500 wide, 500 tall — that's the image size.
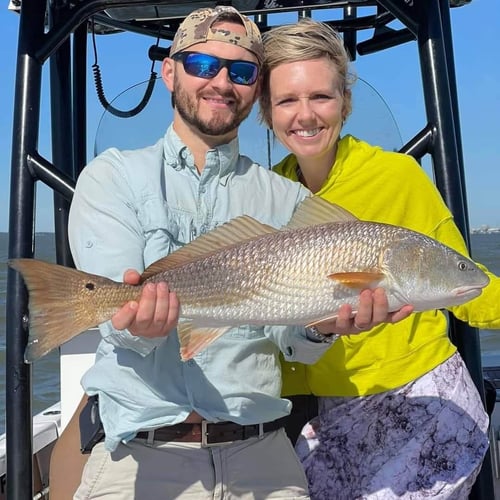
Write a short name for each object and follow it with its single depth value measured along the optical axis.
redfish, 2.33
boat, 3.00
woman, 2.88
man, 2.44
